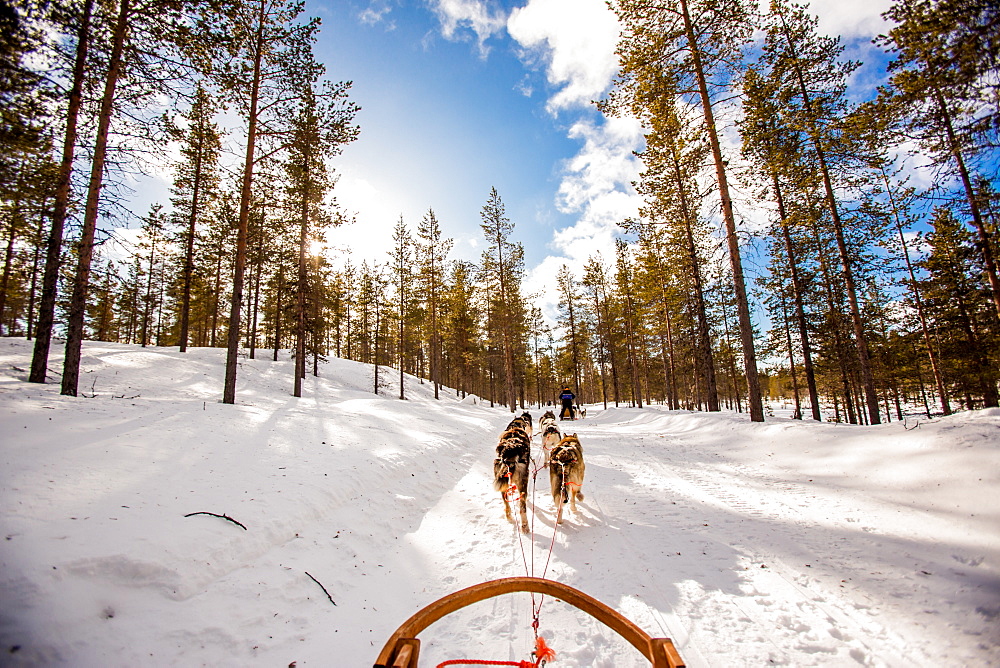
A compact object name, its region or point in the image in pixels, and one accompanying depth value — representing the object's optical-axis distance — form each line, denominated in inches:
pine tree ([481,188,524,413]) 1057.9
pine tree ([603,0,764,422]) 414.3
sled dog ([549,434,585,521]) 206.4
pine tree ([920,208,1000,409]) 531.2
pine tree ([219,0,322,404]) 423.8
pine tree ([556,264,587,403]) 1342.3
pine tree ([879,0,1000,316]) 222.8
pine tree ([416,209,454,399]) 1110.4
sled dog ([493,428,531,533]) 205.9
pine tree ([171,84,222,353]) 775.1
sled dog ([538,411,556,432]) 546.1
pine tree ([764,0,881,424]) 463.5
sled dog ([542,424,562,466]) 353.1
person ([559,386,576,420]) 755.8
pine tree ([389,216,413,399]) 1073.5
